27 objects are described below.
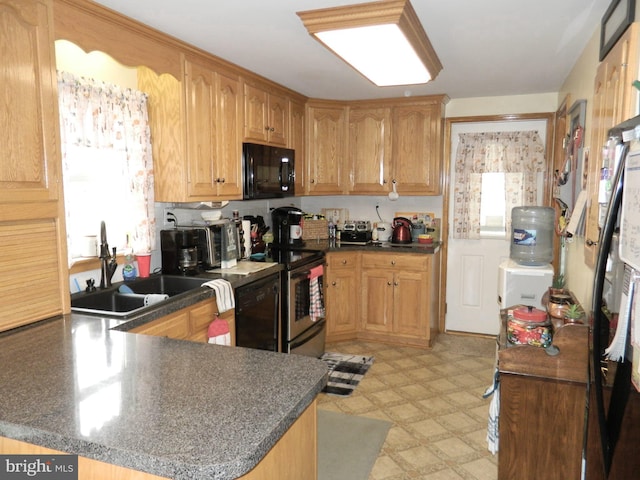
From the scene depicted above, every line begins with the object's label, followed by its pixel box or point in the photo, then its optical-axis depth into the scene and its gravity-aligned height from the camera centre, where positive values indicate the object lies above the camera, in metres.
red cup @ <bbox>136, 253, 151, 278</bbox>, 2.87 -0.41
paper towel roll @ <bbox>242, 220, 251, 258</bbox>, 3.59 -0.30
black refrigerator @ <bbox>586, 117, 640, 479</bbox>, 0.95 -0.29
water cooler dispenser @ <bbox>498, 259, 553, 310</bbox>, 2.93 -0.56
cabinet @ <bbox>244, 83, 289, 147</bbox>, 3.43 +0.65
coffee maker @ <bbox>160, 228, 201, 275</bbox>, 2.96 -0.35
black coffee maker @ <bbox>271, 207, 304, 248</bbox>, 4.25 -0.27
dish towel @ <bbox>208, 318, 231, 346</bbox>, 2.58 -0.75
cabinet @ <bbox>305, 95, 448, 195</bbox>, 4.34 +0.49
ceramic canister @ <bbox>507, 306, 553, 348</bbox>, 2.07 -0.60
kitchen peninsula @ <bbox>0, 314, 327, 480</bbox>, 0.94 -0.50
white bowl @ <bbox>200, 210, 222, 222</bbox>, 3.29 -0.12
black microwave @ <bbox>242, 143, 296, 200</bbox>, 3.39 +0.21
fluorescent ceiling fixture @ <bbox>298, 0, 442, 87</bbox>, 2.02 +0.76
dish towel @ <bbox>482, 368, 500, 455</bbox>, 2.10 -1.02
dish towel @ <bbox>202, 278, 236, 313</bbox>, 2.62 -0.54
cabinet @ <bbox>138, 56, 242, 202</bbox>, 2.79 +0.43
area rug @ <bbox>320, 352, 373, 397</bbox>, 3.41 -1.40
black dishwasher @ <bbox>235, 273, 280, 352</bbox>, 2.86 -0.76
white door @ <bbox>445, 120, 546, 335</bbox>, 4.51 -0.79
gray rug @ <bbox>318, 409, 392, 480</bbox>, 2.45 -1.43
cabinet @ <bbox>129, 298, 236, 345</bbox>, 2.19 -0.64
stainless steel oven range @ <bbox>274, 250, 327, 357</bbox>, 3.49 -0.83
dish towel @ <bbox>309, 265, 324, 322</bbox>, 3.82 -0.82
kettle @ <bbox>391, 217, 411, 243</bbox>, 4.50 -0.33
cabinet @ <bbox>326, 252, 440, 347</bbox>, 4.21 -0.92
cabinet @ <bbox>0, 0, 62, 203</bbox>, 1.63 +0.35
